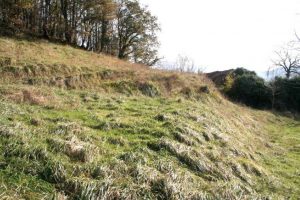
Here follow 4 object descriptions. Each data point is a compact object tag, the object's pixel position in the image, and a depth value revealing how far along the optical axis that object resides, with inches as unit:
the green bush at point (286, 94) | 1242.6
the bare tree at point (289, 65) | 1917.7
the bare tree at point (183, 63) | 2124.1
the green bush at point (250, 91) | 1203.9
